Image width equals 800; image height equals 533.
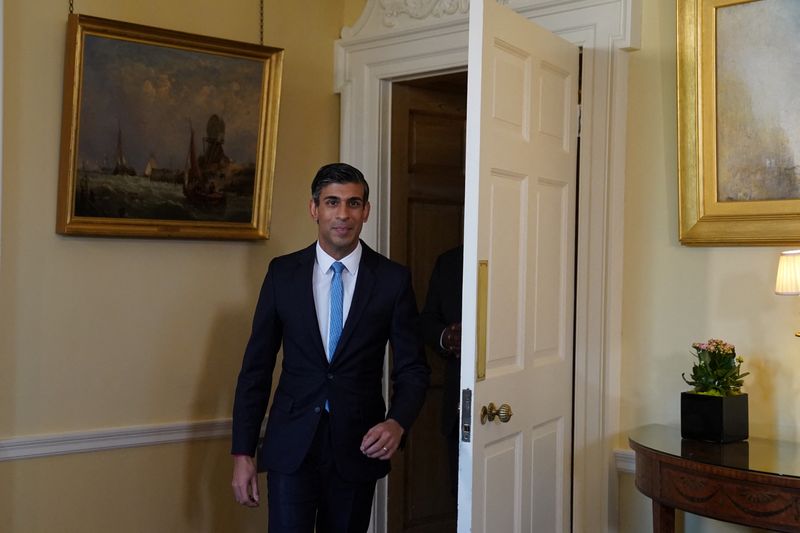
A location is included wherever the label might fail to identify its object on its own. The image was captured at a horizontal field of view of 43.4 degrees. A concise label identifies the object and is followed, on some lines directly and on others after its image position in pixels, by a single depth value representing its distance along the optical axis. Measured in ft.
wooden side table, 10.19
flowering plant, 11.54
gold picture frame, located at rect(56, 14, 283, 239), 13.34
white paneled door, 10.91
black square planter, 11.35
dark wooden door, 16.65
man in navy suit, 11.75
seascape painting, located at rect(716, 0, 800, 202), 11.91
